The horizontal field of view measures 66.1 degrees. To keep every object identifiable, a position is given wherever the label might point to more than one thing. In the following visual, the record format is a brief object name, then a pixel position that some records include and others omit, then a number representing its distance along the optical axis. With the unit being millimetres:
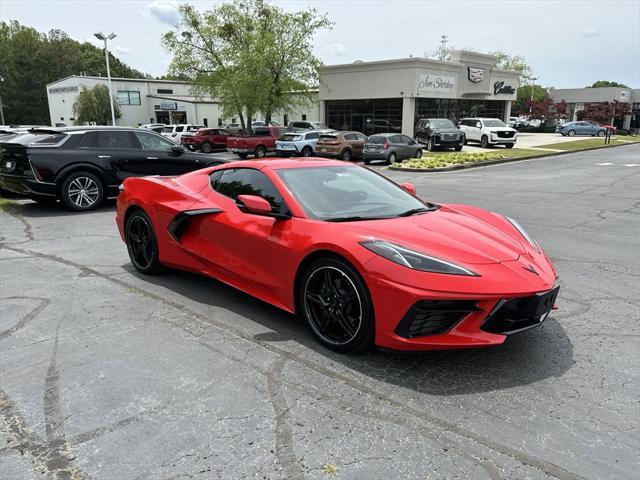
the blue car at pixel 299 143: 25125
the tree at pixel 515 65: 84494
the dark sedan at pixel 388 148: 21844
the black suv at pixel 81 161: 8914
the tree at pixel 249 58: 34656
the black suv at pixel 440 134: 28016
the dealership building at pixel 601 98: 67000
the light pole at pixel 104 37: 37469
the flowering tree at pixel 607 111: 61781
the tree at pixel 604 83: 132625
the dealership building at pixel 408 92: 35688
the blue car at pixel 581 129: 50469
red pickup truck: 27125
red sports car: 3117
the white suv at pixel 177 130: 36969
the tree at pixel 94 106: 54688
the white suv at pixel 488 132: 31656
